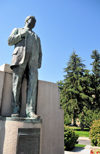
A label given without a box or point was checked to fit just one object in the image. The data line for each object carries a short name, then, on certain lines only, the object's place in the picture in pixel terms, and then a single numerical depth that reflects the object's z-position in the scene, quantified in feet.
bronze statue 11.62
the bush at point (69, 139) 30.09
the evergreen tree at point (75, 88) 82.79
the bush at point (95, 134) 34.39
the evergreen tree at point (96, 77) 88.84
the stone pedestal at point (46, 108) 11.78
